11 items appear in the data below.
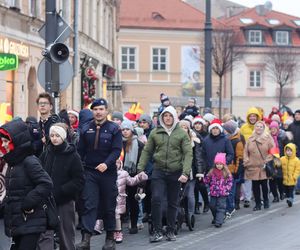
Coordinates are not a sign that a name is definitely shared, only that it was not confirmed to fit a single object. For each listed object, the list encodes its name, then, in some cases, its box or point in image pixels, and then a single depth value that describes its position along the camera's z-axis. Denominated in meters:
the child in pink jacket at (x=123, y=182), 12.67
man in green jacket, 12.44
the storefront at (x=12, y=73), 22.81
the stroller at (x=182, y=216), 12.91
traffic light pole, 14.29
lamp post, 25.11
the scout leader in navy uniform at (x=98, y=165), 11.27
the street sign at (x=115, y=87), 34.56
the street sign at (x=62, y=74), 14.41
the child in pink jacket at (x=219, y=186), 14.23
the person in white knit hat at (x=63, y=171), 9.79
